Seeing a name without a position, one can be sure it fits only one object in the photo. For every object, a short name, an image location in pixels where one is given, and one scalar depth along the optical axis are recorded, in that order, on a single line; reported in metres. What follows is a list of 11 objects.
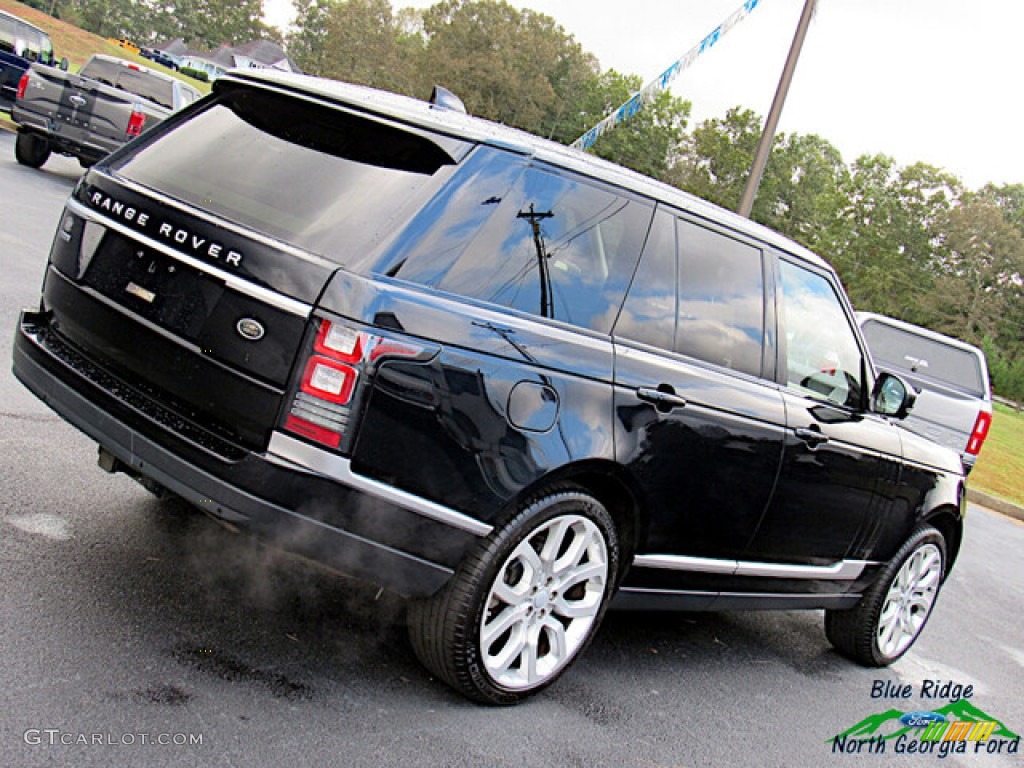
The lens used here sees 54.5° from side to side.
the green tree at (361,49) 94.50
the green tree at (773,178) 68.44
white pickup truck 11.36
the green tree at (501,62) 86.12
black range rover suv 2.96
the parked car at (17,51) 17.78
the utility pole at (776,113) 12.96
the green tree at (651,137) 80.00
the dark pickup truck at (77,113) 13.72
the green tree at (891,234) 64.50
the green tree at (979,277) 65.50
